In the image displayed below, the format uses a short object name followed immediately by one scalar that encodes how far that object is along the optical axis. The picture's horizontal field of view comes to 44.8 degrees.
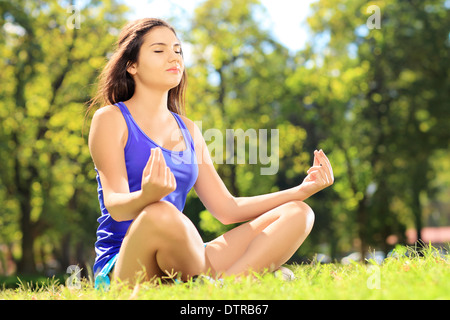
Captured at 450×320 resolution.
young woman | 3.00
